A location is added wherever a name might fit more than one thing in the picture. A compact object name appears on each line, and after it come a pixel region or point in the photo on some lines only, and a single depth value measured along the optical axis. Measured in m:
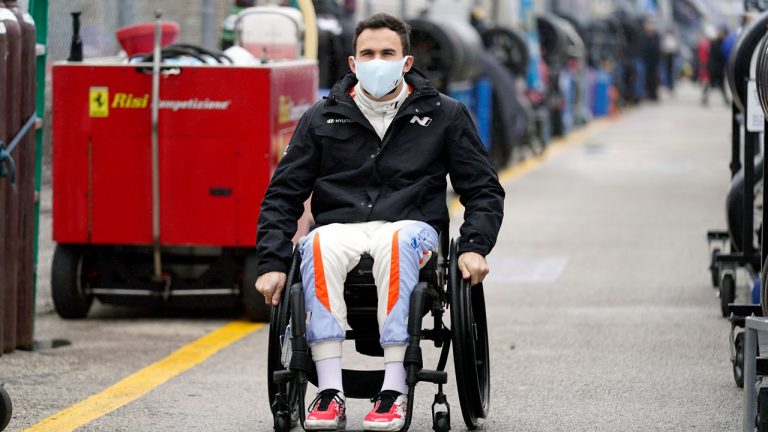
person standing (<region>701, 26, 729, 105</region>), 52.19
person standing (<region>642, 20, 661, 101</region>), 64.76
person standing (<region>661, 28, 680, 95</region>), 75.16
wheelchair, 8.31
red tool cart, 13.03
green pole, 11.82
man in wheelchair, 8.52
